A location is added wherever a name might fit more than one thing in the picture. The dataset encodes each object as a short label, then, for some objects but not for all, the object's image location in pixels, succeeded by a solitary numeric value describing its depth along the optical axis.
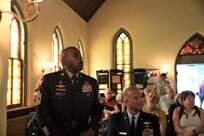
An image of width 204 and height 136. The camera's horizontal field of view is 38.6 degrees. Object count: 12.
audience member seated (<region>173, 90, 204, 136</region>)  3.61
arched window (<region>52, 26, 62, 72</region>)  8.04
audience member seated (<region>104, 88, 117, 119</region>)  6.64
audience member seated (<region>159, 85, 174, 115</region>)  5.12
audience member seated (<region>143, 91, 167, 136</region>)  3.77
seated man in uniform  2.60
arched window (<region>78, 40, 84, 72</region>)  10.68
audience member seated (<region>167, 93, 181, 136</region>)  3.82
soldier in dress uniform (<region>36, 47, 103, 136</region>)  2.32
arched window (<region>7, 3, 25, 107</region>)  5.76
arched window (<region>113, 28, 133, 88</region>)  11.23
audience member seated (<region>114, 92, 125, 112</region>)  5.58
